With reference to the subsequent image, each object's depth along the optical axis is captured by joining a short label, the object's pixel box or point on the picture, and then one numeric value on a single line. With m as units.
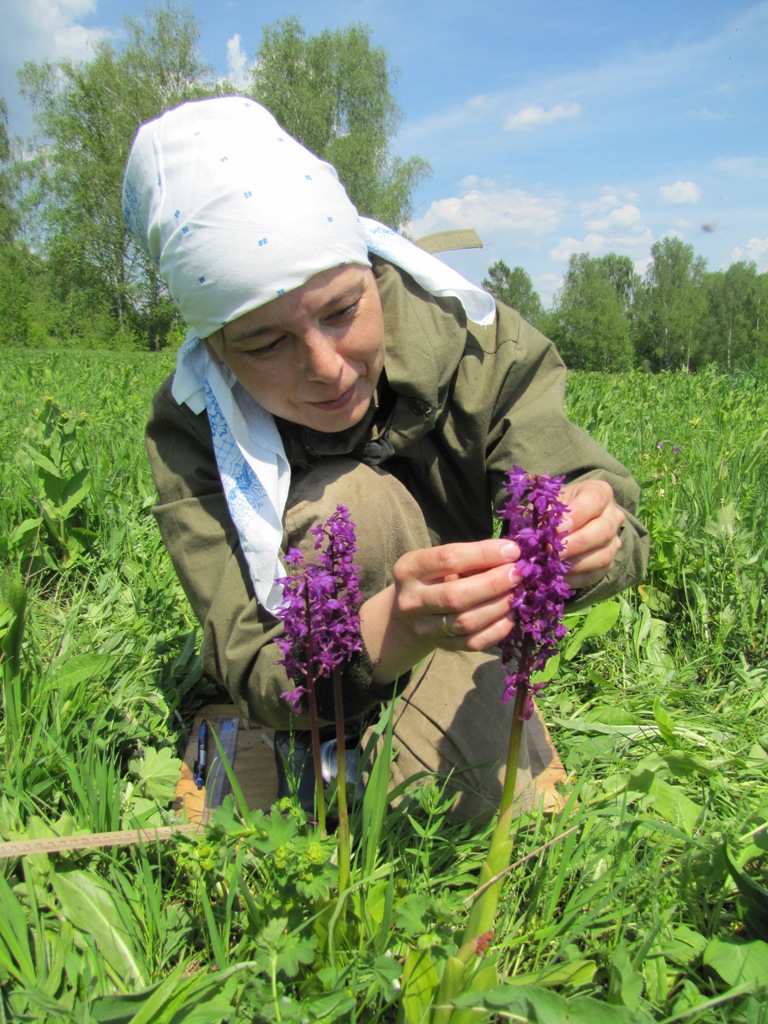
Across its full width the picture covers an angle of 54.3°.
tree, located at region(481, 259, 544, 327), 92.75
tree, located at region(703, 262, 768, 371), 74.00
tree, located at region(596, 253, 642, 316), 97.00
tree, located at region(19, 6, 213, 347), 43.78
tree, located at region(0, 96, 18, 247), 50.59
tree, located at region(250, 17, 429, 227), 43.12
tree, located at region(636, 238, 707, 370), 81.81
